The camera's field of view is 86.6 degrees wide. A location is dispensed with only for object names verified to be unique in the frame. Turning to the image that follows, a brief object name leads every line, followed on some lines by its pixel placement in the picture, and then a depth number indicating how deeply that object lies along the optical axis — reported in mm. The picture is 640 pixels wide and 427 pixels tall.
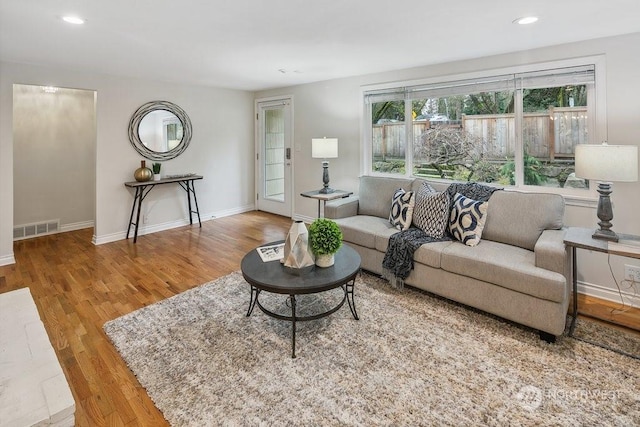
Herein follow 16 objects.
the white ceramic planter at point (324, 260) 2355
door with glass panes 5762
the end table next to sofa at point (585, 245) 2162
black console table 4644
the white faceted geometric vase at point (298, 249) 2338
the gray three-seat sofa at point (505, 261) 2262
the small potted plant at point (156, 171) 4875
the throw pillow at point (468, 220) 2861
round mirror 4766
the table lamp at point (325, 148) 4391
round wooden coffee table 2078
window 3064
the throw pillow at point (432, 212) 3037
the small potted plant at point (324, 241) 2311
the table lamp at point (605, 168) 2229
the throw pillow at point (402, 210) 3314
